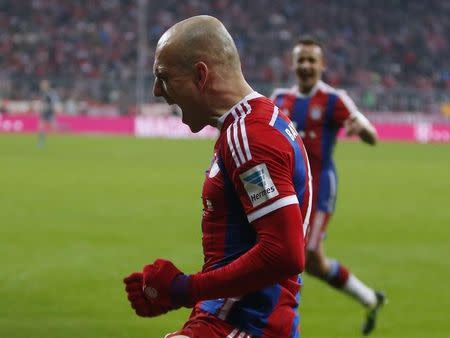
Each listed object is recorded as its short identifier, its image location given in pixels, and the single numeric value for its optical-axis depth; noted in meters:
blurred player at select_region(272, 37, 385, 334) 16.94
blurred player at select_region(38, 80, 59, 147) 69.85
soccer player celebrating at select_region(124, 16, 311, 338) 6.62
